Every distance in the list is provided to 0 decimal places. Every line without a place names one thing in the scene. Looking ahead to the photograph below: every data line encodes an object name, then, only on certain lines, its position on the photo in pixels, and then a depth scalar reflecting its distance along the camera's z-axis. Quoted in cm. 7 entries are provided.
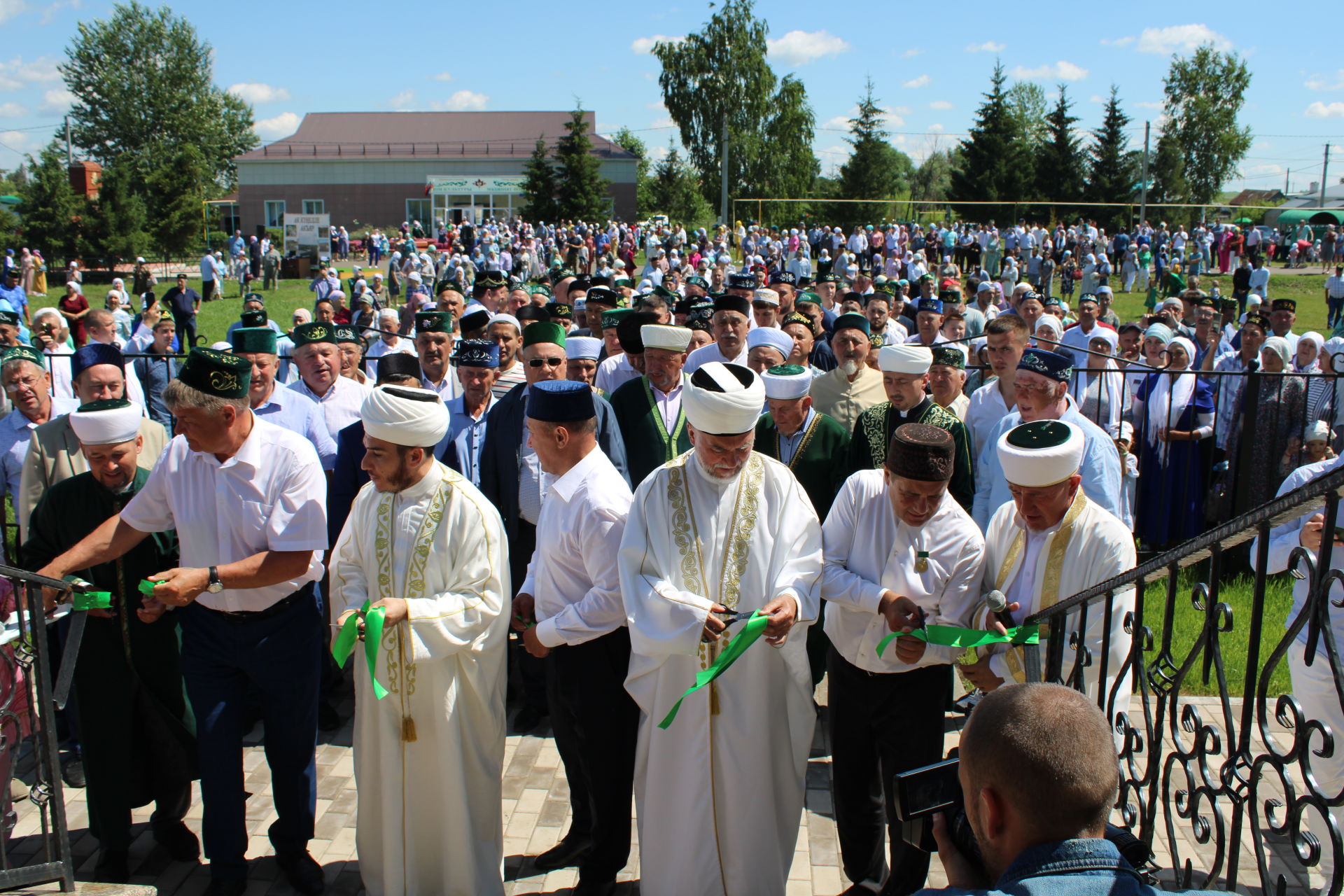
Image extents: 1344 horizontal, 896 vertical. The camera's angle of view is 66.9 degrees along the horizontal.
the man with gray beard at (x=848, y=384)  658
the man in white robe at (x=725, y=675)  370
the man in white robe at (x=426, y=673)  381
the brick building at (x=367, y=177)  5928
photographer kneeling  174
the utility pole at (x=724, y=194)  4571
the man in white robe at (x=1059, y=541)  340
